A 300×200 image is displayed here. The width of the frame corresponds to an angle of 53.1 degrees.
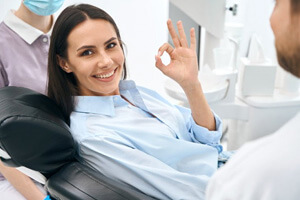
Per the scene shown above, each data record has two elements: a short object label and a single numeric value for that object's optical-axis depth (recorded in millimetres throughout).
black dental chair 804
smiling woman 983
